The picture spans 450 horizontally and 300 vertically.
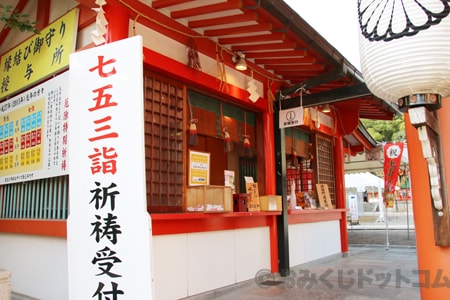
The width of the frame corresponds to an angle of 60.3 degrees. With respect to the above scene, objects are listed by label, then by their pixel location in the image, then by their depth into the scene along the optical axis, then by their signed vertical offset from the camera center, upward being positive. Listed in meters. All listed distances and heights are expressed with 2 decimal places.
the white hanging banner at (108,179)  2.98 +0.16
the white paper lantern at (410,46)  3.12 +1.19
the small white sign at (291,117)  7.45 +1.49
